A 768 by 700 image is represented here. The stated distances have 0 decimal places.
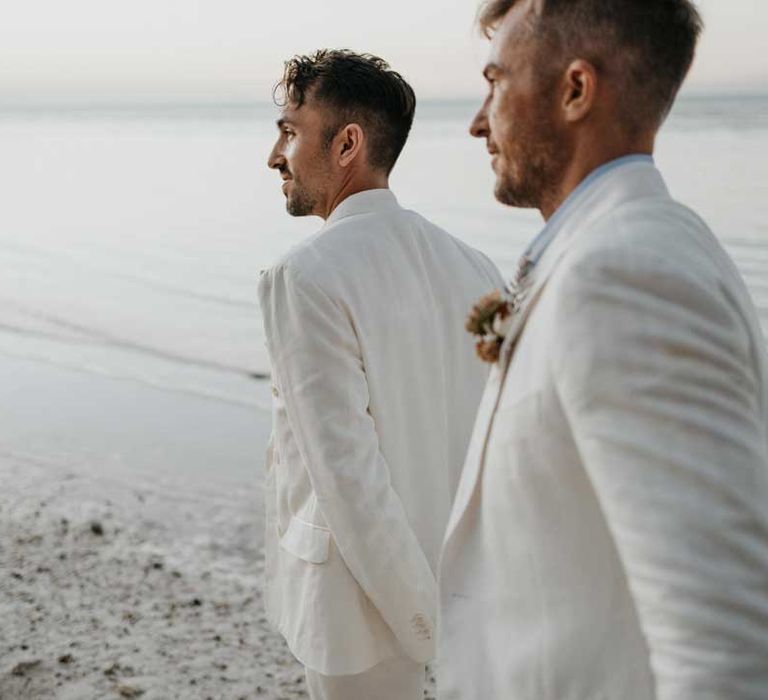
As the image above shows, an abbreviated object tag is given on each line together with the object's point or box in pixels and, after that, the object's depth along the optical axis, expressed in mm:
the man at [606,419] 1058
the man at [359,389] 2328
